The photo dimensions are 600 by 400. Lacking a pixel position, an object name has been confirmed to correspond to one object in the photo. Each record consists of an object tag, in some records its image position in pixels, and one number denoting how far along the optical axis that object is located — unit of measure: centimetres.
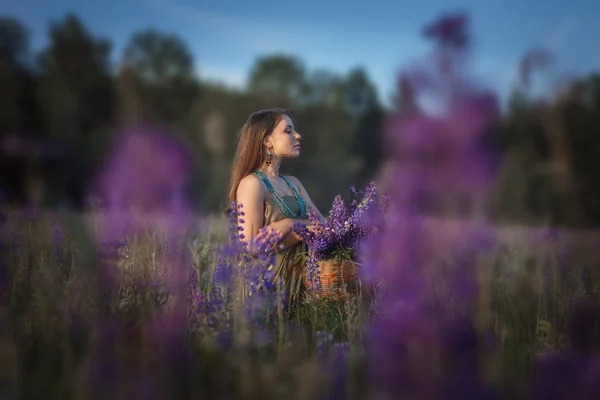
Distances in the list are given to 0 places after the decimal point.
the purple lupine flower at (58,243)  315
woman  364
